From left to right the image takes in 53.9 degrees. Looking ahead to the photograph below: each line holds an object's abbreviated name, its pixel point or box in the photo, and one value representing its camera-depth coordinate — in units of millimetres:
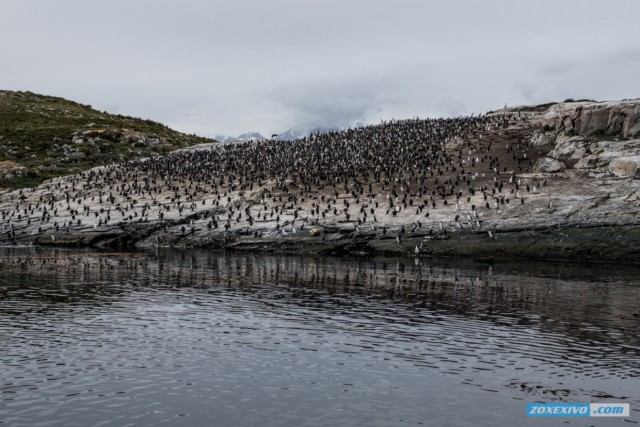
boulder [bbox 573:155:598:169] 86612
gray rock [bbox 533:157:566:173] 88875
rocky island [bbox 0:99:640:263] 73000
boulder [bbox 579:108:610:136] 94438
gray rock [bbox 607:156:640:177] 80125
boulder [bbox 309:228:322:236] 80812
